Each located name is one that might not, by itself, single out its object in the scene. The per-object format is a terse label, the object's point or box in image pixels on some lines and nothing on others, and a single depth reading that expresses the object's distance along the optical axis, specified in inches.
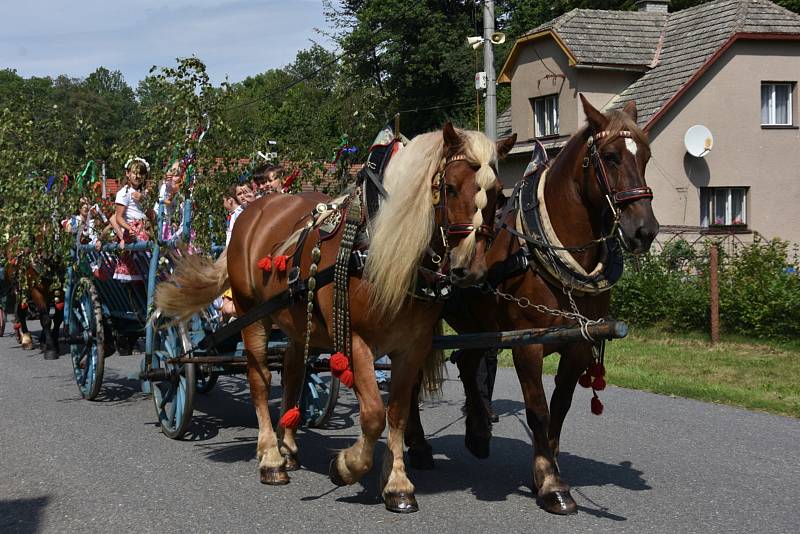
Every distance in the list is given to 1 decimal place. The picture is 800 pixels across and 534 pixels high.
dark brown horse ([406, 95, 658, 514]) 182.4
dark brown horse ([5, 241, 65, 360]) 426.6
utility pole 544.4
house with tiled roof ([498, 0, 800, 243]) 820.0
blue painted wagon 259.8
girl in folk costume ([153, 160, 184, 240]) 282.0
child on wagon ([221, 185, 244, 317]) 276.1
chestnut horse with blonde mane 170.9
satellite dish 796.6
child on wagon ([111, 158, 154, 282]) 302.7
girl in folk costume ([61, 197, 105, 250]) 322.3
